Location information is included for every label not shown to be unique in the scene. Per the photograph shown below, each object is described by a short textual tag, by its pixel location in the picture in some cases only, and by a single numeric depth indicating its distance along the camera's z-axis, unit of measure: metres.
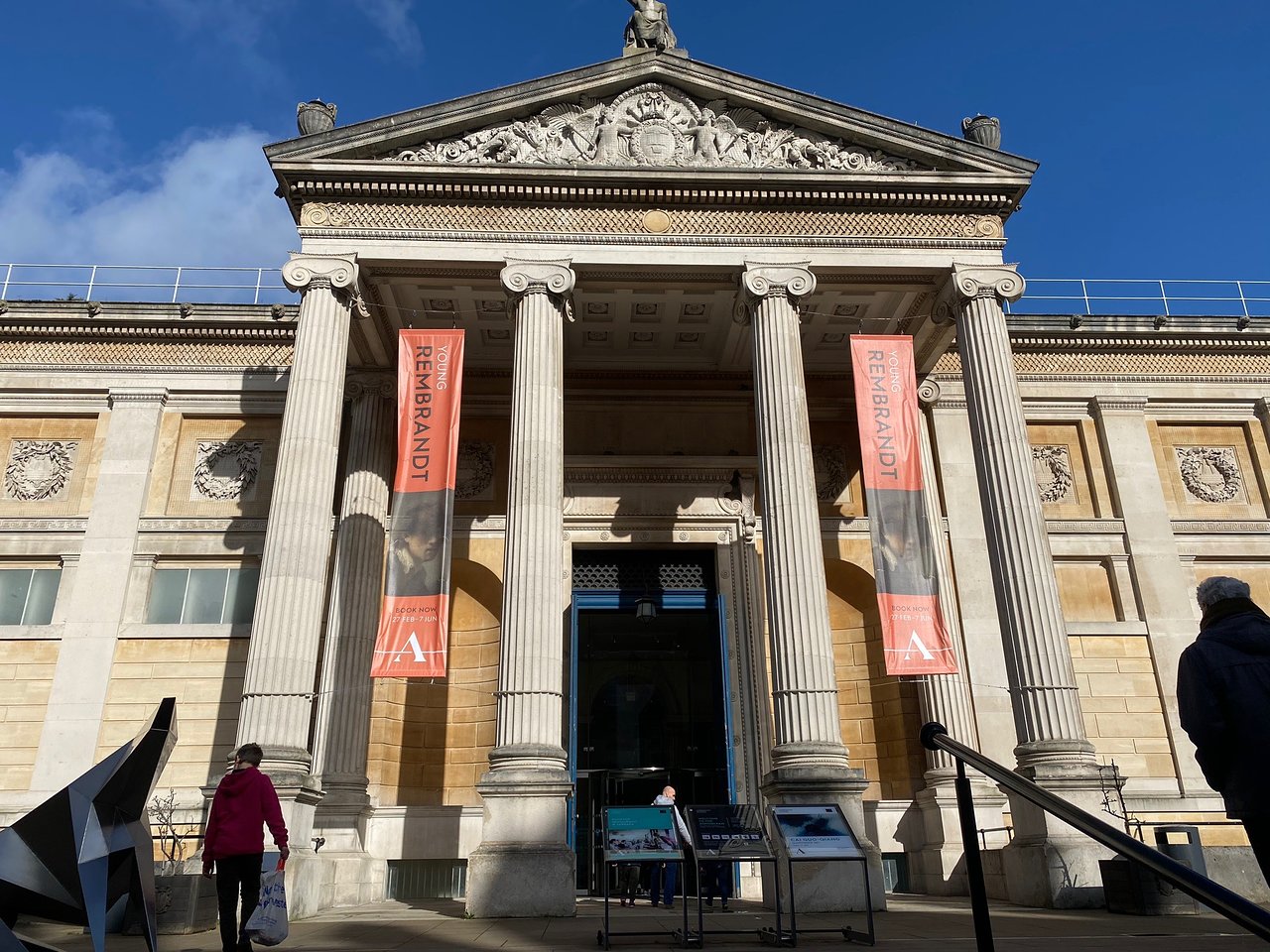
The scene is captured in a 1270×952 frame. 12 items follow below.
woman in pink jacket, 7.46
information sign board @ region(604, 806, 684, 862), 8.66
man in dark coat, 4.40
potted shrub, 10.12
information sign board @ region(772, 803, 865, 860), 8.80
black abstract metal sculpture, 6.00
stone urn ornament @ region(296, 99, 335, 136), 17.28
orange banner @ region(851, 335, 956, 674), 14.09
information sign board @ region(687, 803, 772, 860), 8.66
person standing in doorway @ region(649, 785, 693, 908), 13.49
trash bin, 11.07
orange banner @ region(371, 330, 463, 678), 13.75
